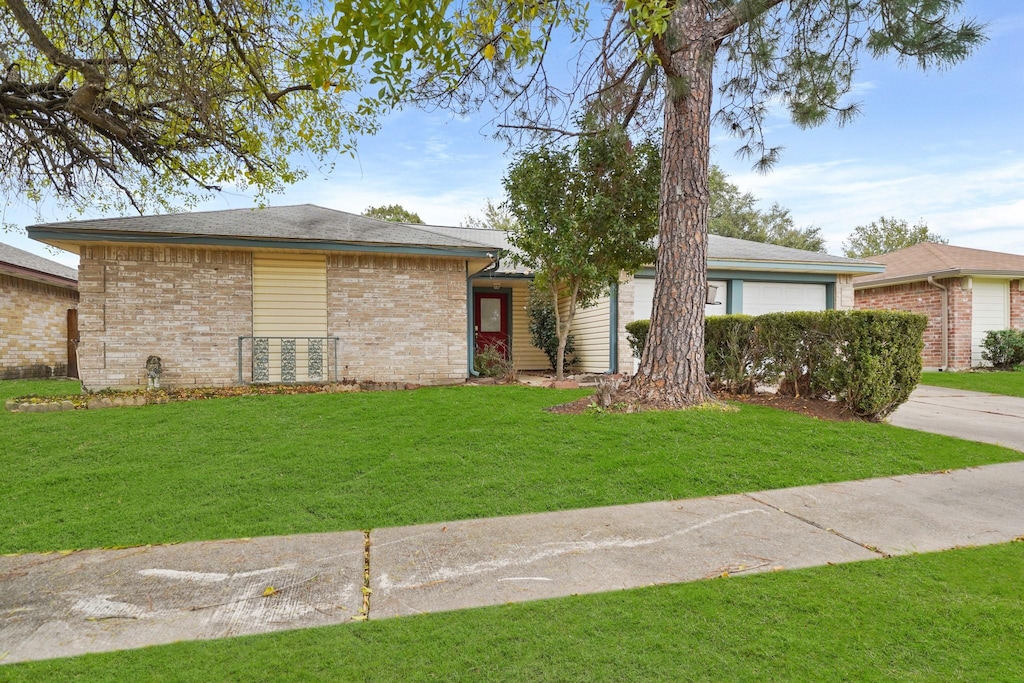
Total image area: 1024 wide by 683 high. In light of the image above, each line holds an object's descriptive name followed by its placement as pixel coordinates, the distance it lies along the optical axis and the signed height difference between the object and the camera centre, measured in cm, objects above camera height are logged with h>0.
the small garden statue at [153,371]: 912 -41
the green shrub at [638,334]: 918 +18
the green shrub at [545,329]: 1364 +40
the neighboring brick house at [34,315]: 1320 +82
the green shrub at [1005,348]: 1405 -13
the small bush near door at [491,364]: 1119 -41
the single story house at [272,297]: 912 +88
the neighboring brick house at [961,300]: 1437 +118
